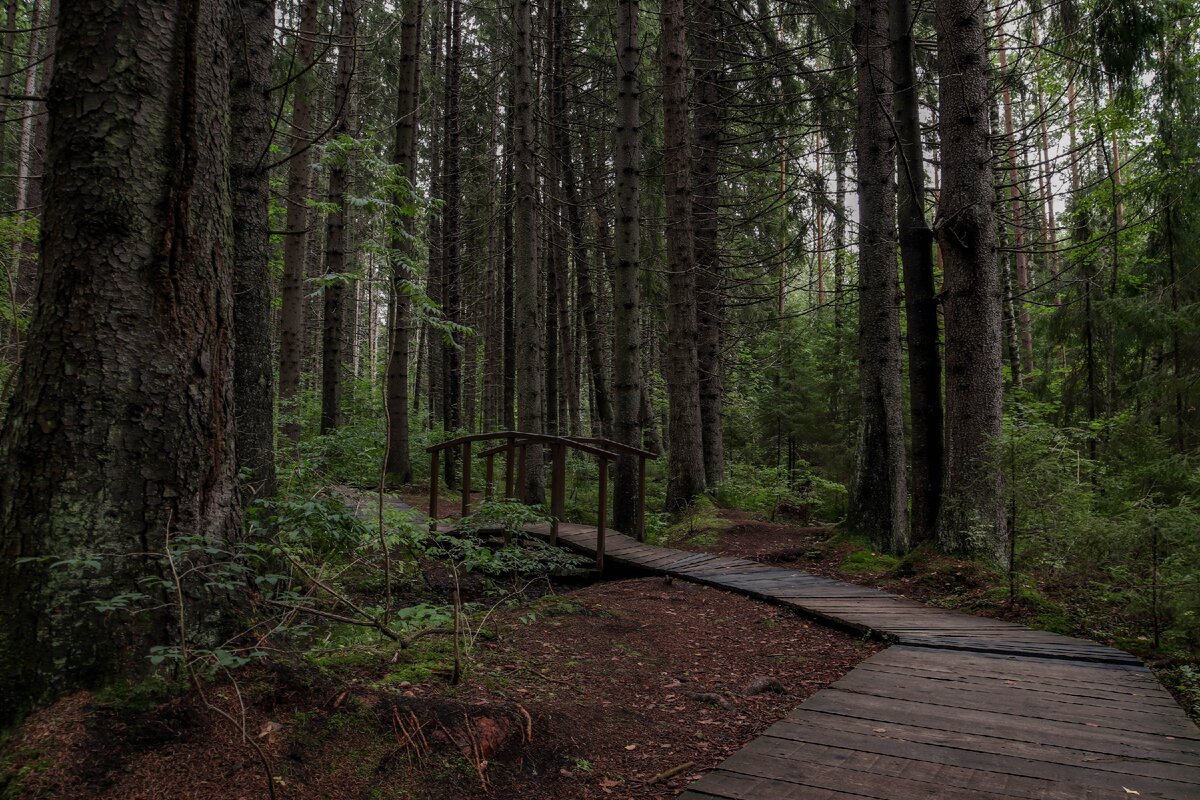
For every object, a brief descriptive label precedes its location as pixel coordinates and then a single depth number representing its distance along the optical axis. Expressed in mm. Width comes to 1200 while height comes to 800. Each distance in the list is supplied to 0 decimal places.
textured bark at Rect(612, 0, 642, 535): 9516
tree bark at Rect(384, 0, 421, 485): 10992
